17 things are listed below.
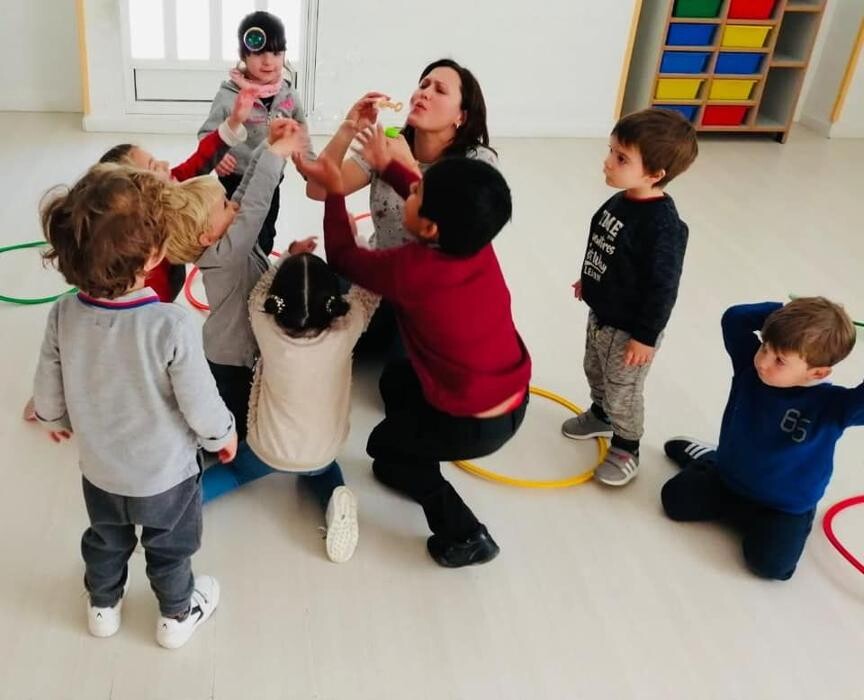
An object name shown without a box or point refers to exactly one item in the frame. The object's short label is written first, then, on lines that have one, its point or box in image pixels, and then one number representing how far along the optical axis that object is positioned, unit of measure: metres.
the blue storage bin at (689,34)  4.41
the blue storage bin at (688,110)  4.63
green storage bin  4.35
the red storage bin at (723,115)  4.65
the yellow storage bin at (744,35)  4.42
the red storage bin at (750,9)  4.38
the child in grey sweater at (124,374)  1.25
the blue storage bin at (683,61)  4.47
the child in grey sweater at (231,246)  1.60
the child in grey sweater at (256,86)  2.29
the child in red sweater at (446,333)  1.51
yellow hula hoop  2.08
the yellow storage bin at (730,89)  4.57
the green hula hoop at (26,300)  2.58
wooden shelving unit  4.42
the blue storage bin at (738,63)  4.53
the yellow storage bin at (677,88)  4.52
